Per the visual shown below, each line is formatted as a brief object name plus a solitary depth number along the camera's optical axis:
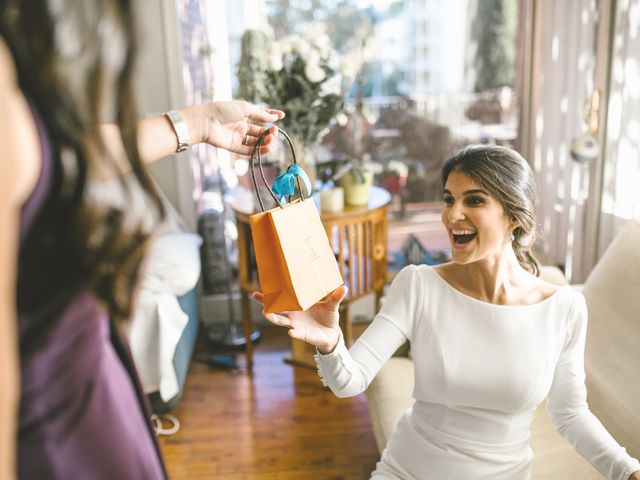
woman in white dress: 1.46
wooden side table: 2.70
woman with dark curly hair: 0.52
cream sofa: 1.70
